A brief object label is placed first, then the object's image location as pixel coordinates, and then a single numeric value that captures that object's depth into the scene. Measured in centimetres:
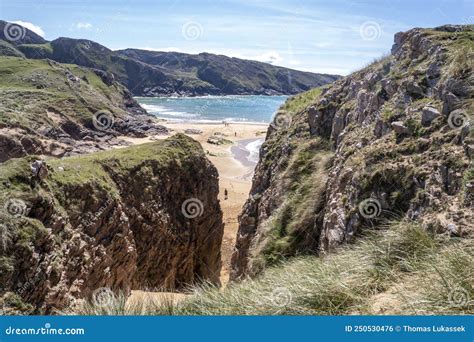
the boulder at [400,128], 945
